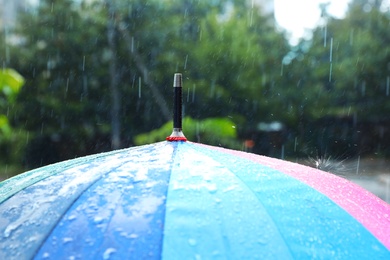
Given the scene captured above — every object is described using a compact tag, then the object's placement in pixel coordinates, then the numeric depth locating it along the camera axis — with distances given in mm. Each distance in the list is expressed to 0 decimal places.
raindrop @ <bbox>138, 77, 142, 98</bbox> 18147
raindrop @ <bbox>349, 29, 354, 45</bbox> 19219
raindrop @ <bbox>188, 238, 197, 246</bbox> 1685
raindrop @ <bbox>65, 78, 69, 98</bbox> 18062
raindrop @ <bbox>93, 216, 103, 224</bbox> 1772
